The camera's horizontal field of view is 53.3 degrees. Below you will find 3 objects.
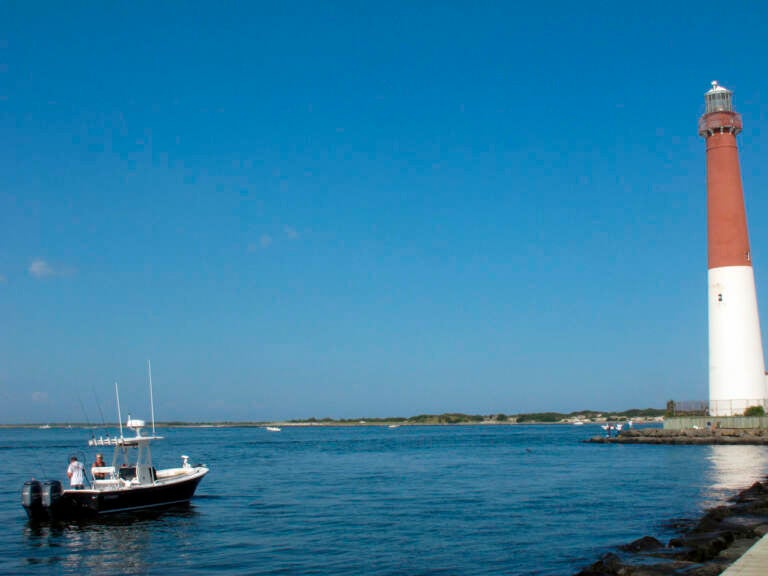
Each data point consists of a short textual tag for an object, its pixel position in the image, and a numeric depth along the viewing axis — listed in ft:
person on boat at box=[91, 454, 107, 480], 104.91
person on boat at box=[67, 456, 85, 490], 99.86
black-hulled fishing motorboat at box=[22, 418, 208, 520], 95.81
